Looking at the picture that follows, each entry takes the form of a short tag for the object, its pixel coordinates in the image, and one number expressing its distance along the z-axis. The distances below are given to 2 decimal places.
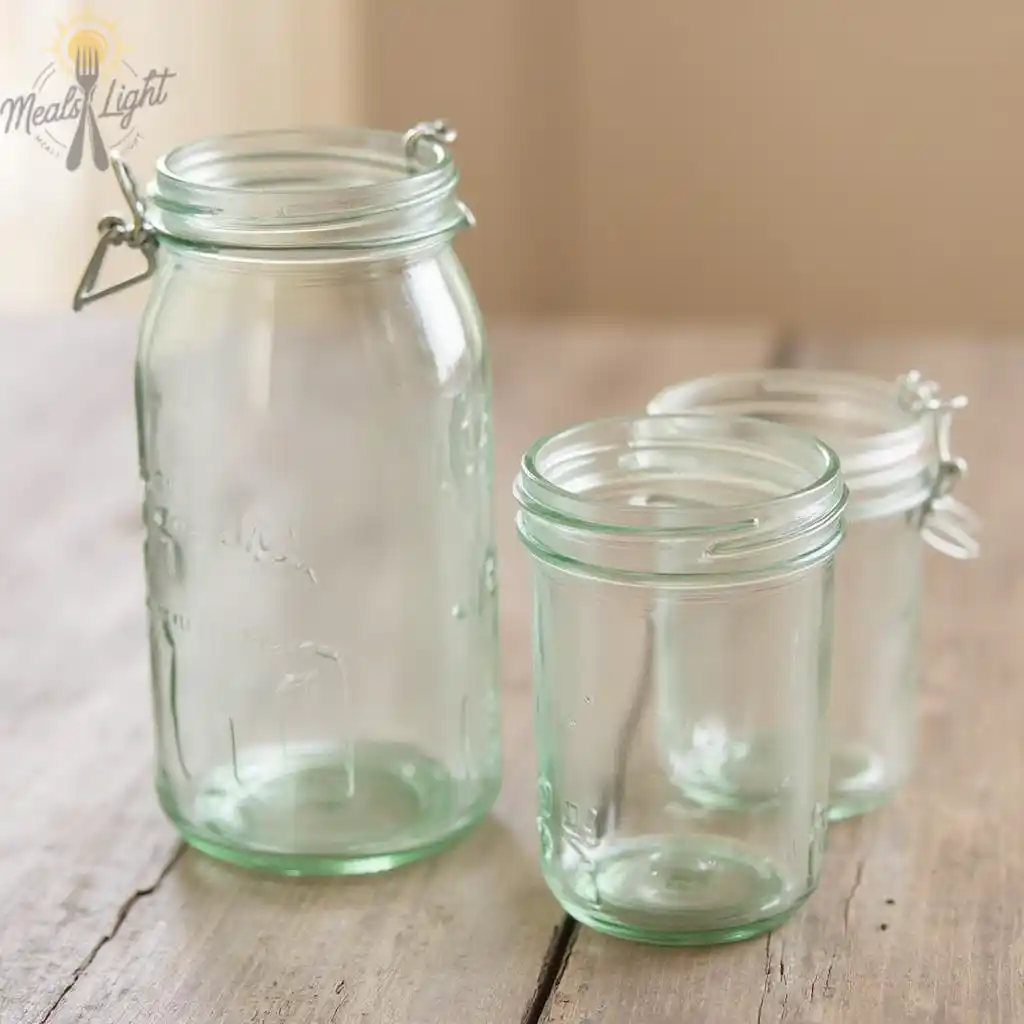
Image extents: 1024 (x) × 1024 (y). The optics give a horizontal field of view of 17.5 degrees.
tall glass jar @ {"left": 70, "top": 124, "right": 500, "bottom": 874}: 0.88
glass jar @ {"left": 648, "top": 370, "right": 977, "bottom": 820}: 0.93
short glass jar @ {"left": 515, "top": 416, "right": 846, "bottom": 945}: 0.85
